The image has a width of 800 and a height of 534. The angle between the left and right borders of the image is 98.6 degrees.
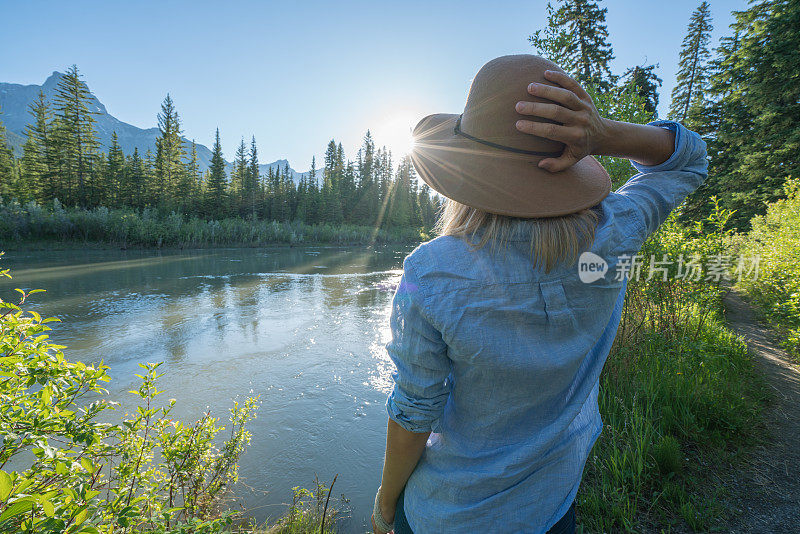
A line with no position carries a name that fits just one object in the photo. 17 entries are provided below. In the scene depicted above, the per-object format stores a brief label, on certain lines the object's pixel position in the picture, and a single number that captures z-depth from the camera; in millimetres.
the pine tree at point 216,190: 41125
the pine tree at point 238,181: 44625
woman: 735
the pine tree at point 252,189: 45062
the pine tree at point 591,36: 13152
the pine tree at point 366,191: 56000
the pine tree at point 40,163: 31578
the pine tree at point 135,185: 35456
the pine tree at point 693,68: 23109
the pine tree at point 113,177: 33969
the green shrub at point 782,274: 4824
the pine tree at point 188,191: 39256
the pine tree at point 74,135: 30984
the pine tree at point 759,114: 13977
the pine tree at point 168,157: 38281
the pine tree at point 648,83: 16719
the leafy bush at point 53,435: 1051
